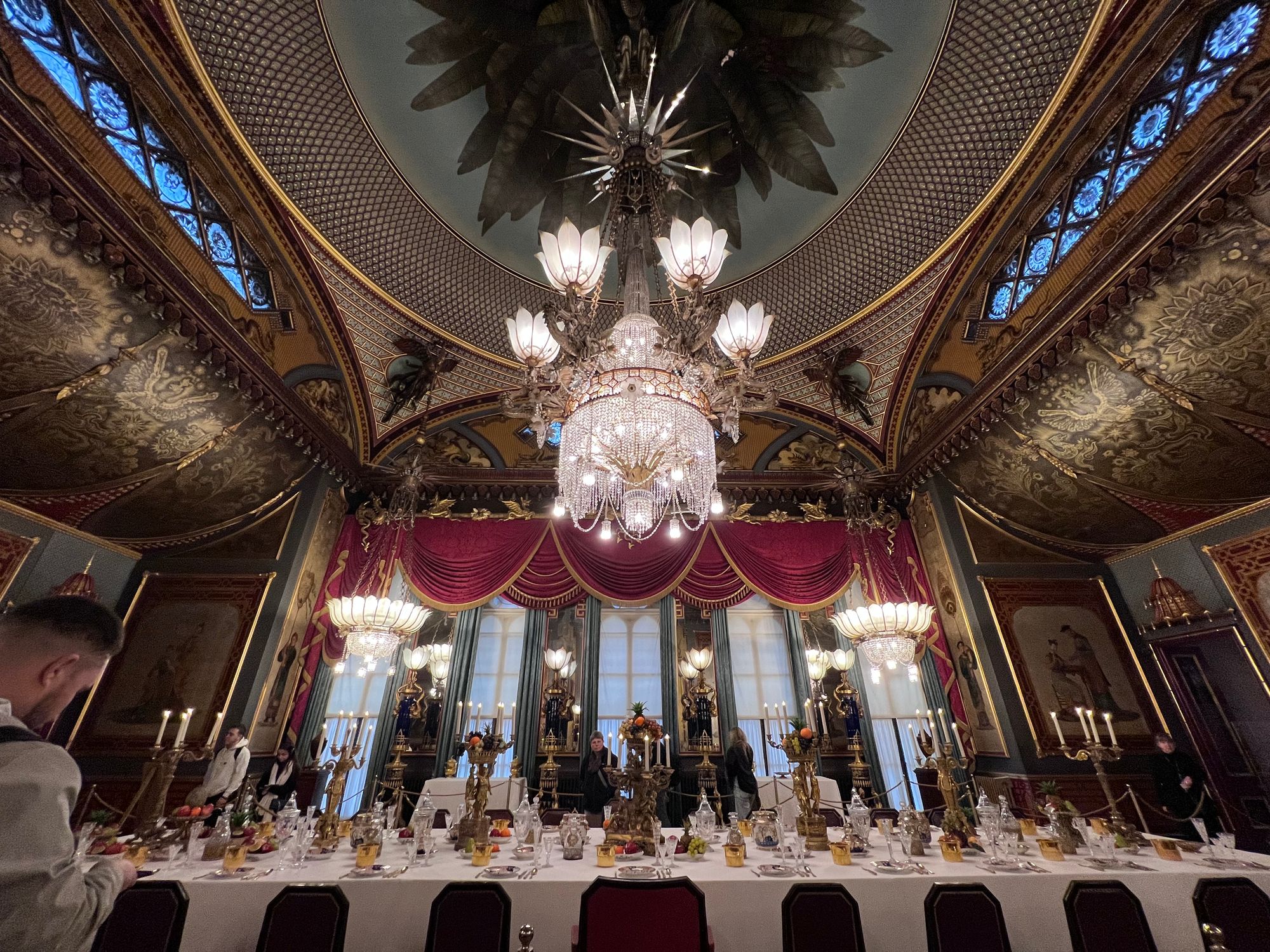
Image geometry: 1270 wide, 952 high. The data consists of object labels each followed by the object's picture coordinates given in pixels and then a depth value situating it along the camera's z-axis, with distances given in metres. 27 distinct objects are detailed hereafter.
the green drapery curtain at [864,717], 8.22
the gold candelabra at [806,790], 3.70
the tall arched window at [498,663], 8.55
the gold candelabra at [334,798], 3.60
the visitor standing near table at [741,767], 6.20
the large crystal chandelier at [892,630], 5.23
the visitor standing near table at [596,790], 6.48
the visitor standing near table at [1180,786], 4.92
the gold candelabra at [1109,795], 3.32
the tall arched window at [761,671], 8.64
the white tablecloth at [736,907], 2.65
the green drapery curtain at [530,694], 7.96
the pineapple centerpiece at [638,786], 3.62
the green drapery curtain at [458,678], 8.09
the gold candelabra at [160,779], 3.44
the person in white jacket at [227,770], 5.02
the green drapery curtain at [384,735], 8.00
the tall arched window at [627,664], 8.66
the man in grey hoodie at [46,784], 1.18
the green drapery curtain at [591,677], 7.98
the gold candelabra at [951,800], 3.55
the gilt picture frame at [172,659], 5.68
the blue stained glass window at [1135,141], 3.44
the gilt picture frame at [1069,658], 5.92
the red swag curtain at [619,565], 6.95
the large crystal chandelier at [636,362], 3.65
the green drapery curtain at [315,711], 6.90
